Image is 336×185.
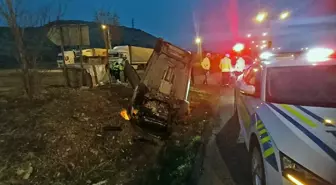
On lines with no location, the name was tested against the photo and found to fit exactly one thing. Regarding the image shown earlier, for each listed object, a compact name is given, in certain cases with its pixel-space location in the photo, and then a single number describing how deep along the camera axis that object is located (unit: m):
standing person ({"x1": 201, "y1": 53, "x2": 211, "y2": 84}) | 16.08
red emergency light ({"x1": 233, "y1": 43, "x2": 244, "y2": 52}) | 17.41
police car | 2.53
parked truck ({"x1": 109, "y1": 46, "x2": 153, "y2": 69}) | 25.99
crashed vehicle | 6.75
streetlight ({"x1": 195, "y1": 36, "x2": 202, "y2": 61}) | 33.40
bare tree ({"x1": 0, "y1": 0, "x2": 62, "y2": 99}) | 6.98
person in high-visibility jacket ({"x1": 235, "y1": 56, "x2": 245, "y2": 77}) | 13.58
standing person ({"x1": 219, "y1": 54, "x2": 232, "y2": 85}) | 14.38
